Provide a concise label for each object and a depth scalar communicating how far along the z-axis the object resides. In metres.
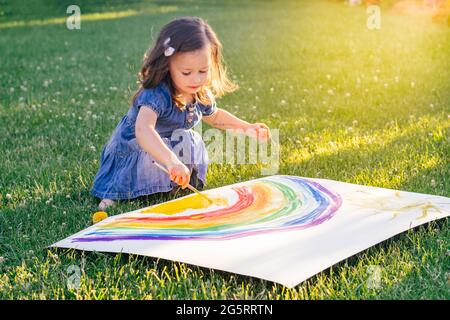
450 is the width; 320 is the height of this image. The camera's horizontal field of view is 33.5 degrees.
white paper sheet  2.81
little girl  3.82
